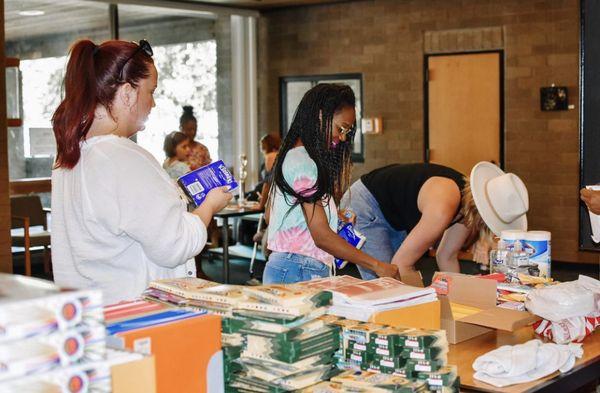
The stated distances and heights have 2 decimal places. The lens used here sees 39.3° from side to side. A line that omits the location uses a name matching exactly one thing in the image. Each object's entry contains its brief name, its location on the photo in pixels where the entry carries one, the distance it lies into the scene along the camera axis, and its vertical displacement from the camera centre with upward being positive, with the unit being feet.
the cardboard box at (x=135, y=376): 4.37 -1.21
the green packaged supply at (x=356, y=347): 5.98 -1.46
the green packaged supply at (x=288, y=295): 5.53 -1.02
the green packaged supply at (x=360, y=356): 5.96 -1.52
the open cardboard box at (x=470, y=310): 7.89 -1.70
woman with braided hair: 9.21 -0.53
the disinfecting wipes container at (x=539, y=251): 10.11 -1.35
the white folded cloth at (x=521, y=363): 6.68 -1.82
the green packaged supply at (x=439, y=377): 5.75 -1.62
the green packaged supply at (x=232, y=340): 5.65 -1.31
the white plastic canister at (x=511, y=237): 10.07 -1.18
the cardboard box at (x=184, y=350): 4.83 -1.23
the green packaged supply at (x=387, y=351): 5.84 -1.46
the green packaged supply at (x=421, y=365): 5.76 -1.54
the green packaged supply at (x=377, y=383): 5.52 -1.61
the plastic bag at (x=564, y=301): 7.97 -1.56
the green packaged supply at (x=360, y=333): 5.98 -1.36
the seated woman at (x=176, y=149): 25.88 -0.09
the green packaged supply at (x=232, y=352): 5.66 -1.40
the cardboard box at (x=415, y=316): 6.63 -1.43
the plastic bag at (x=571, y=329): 7.98 -1.83
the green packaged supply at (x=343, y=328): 6.04 -1.33
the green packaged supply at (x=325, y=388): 5.50 -1.61
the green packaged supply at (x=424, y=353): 5.77 -1.46
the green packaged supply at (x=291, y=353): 5.44 -1.38
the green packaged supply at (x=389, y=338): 5.86 -1.37
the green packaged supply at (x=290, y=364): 5.47 -1.44
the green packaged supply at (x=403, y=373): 5.81 -1.60
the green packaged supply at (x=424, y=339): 5.78 -1.37
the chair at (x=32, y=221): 25.89 -2.30
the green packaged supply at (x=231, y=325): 5.62 -1.21
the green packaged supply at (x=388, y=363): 5.83 -1.54
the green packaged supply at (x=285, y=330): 5.42 -1.22
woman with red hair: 6.40 -0.33
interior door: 29.48 +1.10
